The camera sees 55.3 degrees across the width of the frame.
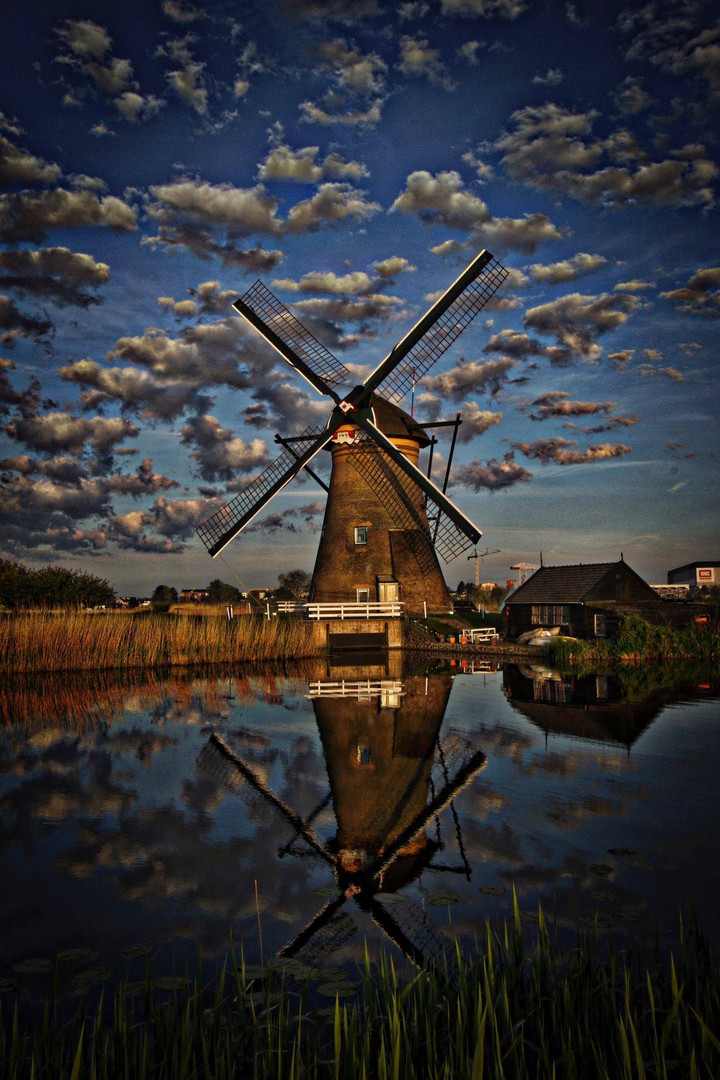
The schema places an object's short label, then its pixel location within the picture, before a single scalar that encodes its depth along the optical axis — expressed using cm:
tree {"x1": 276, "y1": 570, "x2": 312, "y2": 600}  6380
